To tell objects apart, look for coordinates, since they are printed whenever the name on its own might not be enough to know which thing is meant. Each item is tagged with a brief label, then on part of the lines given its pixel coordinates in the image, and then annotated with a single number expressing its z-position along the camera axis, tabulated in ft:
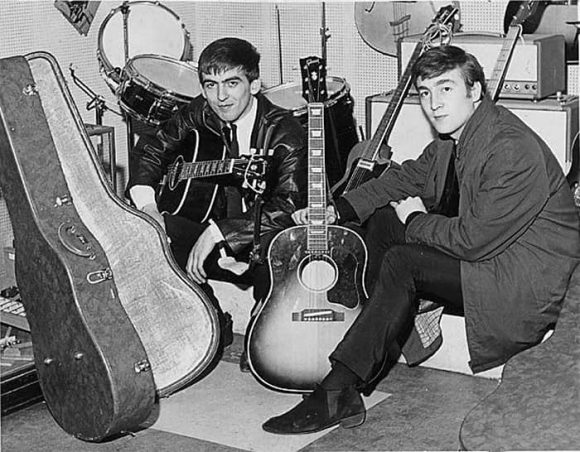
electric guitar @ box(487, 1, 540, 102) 12.19
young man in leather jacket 10.94
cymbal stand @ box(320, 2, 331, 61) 14.94
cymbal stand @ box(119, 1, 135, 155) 14.23
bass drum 14.16
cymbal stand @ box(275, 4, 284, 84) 15.49
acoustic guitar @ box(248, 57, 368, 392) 10.36
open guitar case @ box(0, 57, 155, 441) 8.65
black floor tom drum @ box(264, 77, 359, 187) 13.26
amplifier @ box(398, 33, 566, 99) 12.13
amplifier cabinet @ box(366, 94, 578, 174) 11.95
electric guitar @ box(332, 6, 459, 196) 11.77
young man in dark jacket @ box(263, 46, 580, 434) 9.32
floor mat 9.67
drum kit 13.25
